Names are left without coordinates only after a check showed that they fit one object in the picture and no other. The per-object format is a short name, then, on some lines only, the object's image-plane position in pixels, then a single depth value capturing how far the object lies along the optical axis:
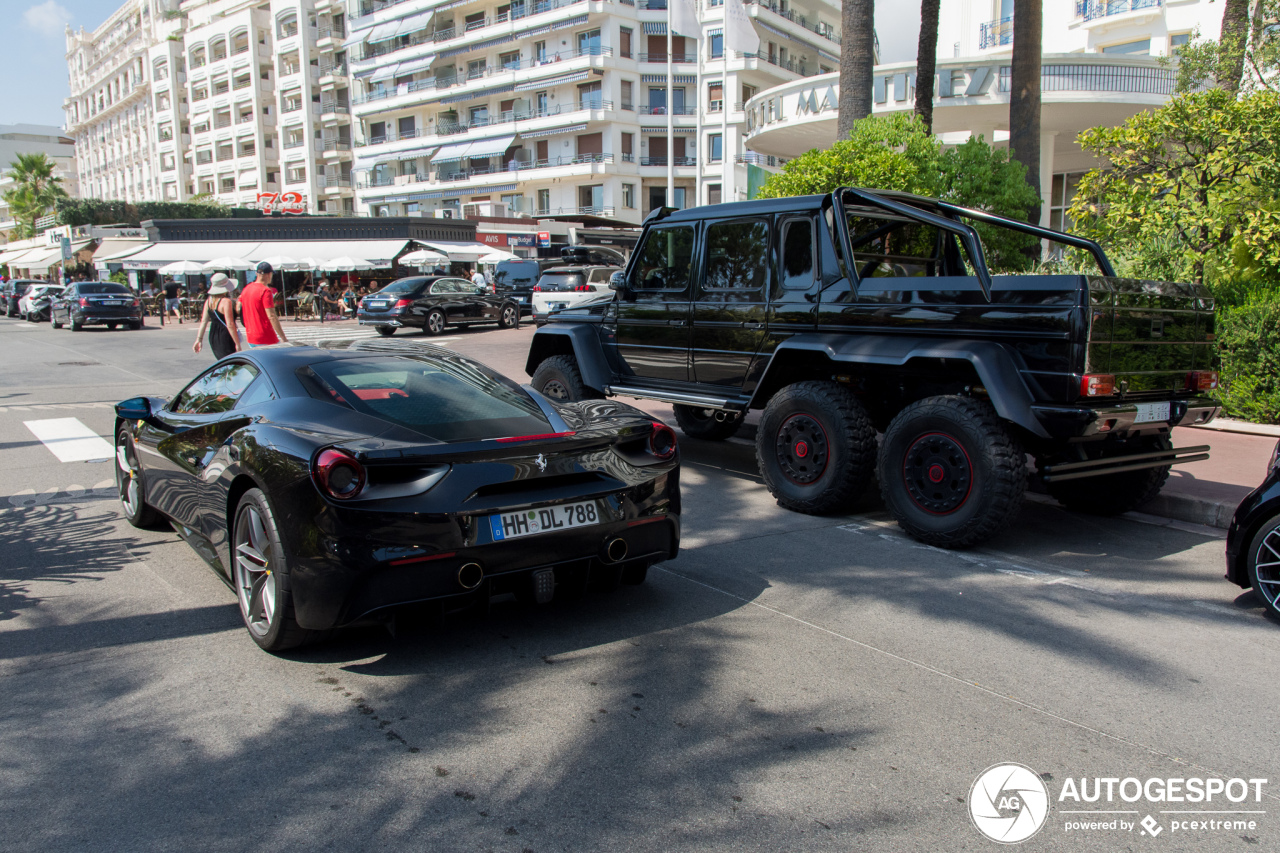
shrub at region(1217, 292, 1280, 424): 9.02
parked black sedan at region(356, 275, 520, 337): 25.16
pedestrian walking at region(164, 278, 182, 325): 36.28
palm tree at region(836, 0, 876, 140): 13.59
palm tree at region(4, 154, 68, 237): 79.06
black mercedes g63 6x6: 5.29
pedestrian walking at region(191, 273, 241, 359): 10.77
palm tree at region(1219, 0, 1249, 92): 11.88
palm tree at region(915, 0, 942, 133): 14.92
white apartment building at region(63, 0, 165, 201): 92.25
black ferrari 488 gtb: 3.55
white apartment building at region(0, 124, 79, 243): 139.86
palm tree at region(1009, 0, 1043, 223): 13.93
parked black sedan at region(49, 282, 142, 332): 29.47
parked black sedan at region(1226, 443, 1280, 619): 4.37
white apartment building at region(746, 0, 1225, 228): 19.83
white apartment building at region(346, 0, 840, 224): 56.91
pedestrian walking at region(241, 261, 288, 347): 10.27
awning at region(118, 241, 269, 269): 42.53
